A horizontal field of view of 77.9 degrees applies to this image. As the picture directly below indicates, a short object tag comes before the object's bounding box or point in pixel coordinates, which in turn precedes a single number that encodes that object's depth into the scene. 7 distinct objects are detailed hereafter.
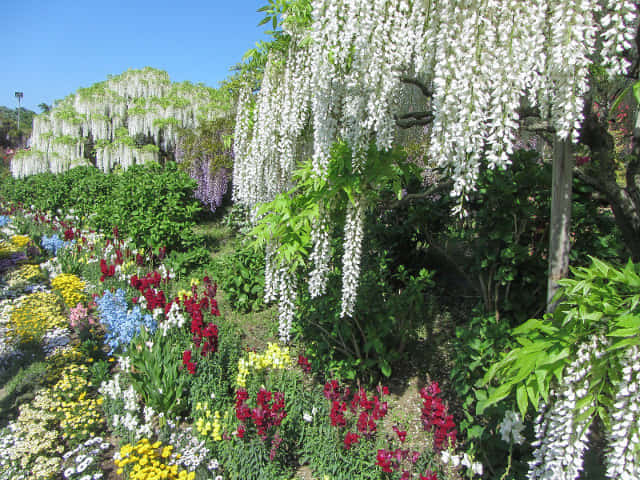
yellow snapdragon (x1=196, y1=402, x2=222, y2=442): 3.32
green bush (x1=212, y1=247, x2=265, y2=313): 6.12
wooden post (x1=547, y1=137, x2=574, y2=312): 2.38
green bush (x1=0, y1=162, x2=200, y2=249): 8.03
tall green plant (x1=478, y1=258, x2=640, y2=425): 1.75
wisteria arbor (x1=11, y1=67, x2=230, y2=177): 15.79
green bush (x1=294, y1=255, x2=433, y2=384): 3.92
